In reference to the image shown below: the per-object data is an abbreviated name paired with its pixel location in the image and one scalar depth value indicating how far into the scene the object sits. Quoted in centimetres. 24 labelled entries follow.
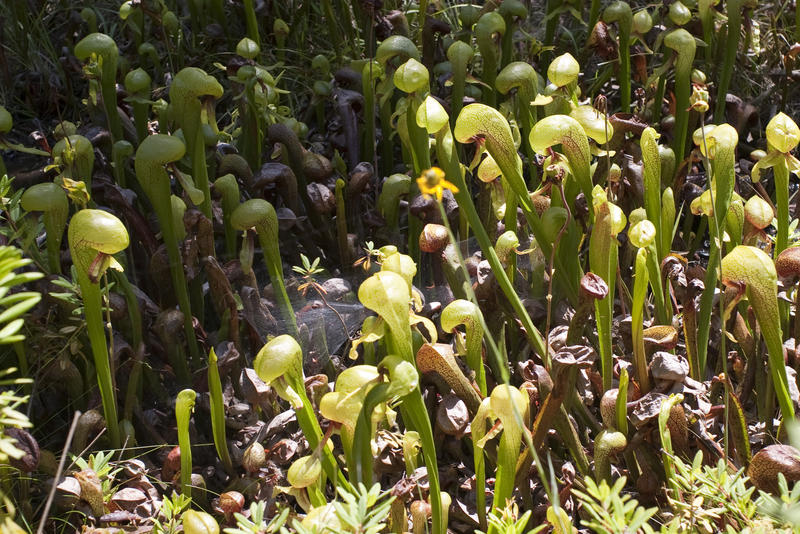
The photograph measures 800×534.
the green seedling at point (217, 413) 121
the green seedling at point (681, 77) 169
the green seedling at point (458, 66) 171
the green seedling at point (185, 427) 122
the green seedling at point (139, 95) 178
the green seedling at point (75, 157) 154
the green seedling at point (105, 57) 167
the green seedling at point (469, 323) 118
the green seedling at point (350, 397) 98
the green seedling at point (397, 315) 97
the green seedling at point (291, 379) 103
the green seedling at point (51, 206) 137
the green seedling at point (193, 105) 149
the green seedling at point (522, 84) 158
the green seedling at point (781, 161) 134
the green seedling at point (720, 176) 130
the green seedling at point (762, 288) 110
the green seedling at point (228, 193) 160
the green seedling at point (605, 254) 119
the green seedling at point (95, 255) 114
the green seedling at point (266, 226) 143
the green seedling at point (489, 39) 183
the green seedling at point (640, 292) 119
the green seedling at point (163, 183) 138
